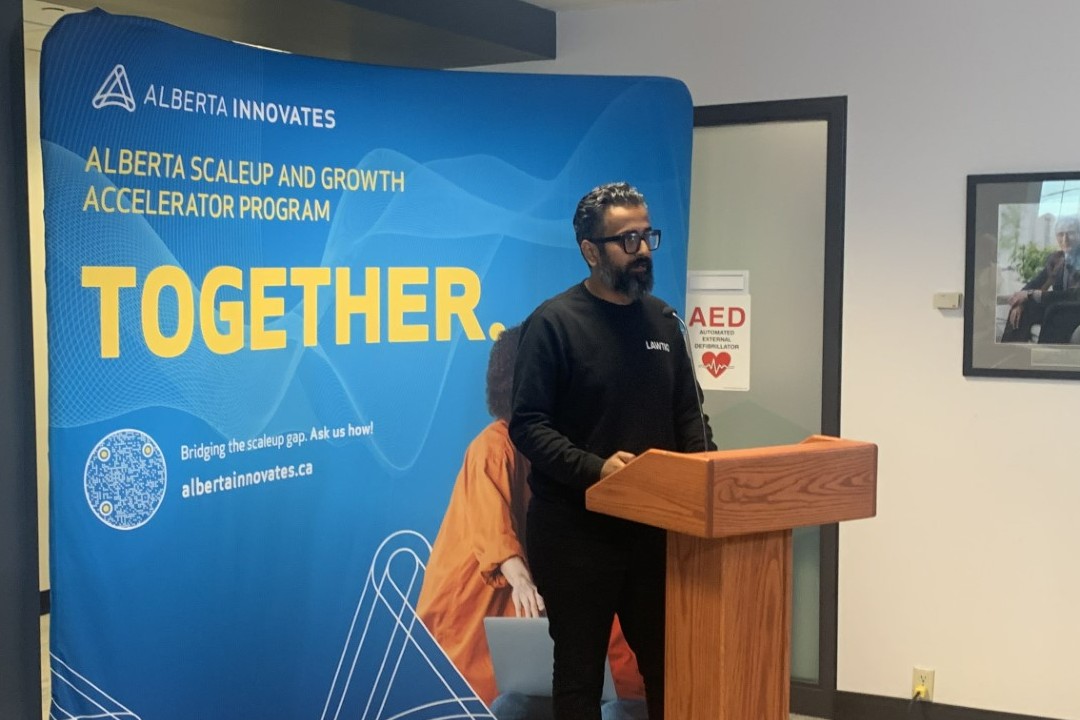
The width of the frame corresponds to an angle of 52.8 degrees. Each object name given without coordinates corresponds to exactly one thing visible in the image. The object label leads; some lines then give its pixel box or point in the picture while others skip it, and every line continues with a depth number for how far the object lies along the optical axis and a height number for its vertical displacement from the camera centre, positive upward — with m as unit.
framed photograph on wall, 3.42 +0.14
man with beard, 2.60 -0.28
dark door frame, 3.73 +0.03
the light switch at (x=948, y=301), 3.57 +0.07
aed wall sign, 3.96 -0.03
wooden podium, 1.99 -0.44
